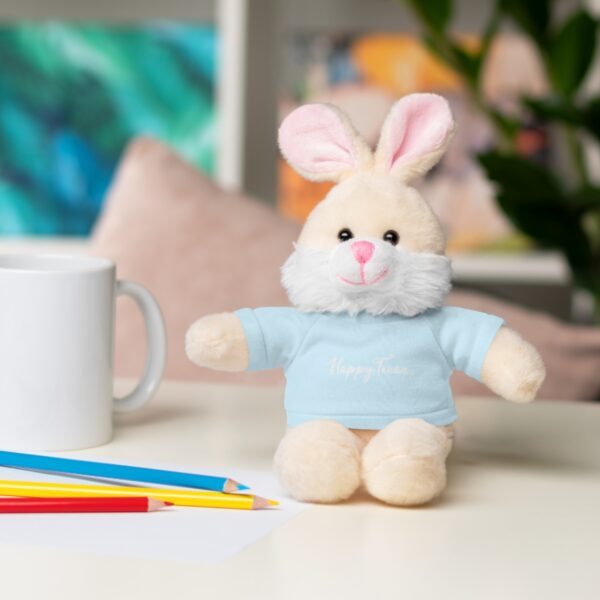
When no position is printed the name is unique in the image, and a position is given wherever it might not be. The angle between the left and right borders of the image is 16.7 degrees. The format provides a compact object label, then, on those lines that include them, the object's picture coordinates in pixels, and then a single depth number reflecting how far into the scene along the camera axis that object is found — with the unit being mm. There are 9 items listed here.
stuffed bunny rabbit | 834
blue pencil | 833
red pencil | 808
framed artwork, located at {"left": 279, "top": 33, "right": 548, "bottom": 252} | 2361
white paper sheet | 769
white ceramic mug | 905
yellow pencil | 821
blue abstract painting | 2377
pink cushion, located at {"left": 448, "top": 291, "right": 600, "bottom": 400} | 1227
